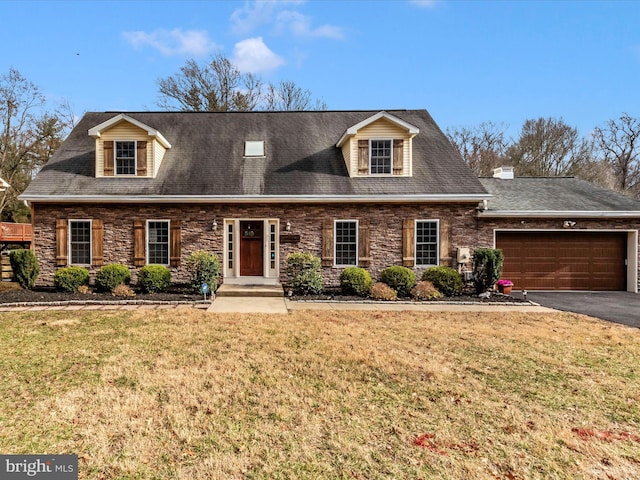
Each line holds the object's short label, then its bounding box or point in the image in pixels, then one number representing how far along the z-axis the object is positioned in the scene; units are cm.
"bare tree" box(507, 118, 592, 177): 2817
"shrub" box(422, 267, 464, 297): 1136
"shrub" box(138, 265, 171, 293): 1104
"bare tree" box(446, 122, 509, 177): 3008
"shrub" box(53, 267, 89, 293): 1100
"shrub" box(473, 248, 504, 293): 1130
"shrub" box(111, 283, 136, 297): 1058
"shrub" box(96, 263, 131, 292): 1107
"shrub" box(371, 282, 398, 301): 1080
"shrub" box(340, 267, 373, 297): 1111
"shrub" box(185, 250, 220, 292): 1091
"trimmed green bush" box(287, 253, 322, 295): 1115
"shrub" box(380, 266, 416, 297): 1133
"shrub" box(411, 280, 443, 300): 1102
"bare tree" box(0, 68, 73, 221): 2620
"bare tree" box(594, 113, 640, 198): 3034
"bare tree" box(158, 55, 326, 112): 2600
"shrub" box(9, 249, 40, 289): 1102
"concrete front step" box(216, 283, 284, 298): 1081
